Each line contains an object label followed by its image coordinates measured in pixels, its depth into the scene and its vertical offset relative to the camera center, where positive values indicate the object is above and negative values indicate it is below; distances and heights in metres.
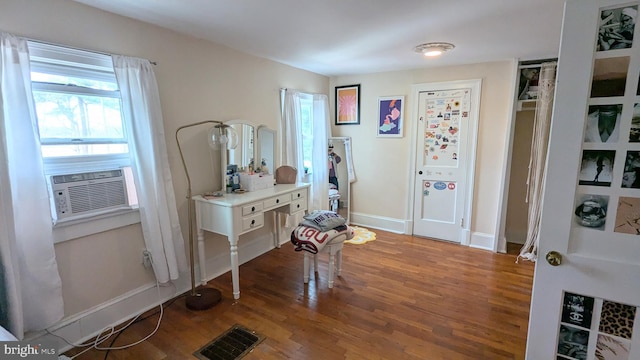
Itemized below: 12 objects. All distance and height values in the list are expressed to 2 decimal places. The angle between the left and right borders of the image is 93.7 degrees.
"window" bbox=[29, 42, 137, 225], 1.84 +0.16
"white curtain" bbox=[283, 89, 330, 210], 3.92 -0.15
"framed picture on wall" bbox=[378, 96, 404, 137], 4.08 +0.35
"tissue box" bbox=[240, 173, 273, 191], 3.02 -0.41
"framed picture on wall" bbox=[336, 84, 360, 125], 4.40 +0.54
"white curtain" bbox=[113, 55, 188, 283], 2.13 -0.14
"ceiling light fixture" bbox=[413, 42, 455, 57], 2.72 +0.86
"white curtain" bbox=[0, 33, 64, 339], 1.59 -0.41
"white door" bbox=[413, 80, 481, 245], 3.68 -0.21
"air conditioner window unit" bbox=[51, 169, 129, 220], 1.90 -0.34
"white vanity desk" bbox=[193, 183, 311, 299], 2.51 -0.63
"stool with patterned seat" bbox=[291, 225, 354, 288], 2.59 -0.88
